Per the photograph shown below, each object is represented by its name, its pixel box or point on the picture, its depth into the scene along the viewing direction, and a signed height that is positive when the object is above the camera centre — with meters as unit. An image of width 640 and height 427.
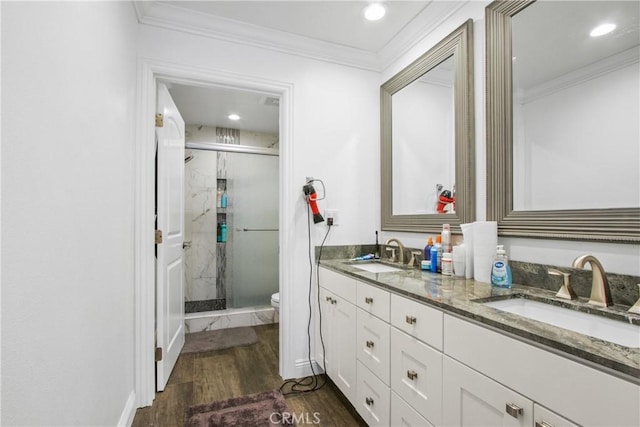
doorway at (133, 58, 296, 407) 1.81 +0.08
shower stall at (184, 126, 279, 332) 3.63 -0.08
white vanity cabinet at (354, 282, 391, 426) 1.39 -0.68
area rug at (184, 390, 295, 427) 1.67 -1.14
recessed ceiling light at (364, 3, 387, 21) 1.84 +1.28
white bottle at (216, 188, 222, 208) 3.79 +0.25
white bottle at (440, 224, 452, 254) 1.68 -0.12
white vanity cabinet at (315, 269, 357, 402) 1.71 -0.70
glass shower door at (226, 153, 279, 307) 3.61 -0.07
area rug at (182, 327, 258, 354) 2.71 -1.17
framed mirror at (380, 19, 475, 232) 1.69 +0.51
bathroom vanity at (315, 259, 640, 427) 0.67 -0.43
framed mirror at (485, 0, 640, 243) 1.08 +0.40
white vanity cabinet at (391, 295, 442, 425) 1.10 -0.55
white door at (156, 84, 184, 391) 1.98 -0.11
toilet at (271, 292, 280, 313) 2.89 -0.81
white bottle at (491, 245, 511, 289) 1.33 -0.25
